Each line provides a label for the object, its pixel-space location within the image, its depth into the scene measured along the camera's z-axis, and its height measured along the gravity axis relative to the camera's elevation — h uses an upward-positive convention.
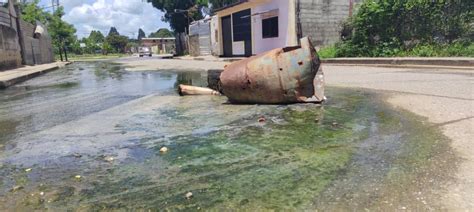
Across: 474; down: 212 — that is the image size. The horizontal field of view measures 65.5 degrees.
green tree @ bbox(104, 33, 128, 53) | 101.50 +1.05
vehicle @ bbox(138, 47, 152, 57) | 65.91 -1.30
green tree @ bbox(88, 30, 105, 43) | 117.50 +3.39
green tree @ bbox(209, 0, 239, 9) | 47.55 +5.06
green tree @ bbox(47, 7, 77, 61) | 50.12 +2.60
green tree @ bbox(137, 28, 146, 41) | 176.20 +5.77
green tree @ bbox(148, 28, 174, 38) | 145.50 +4.50
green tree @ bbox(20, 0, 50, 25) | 42.67 +4.46
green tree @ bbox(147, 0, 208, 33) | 45.94 +4.07
